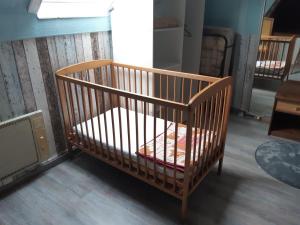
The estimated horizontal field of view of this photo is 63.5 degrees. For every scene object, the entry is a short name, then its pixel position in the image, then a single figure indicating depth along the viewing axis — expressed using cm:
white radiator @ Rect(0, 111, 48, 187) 178
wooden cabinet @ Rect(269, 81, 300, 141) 245
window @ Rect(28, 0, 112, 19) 180
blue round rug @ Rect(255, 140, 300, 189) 203
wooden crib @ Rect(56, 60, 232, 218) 150
